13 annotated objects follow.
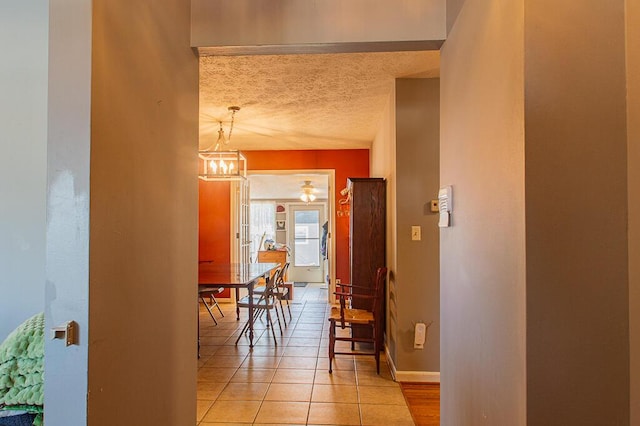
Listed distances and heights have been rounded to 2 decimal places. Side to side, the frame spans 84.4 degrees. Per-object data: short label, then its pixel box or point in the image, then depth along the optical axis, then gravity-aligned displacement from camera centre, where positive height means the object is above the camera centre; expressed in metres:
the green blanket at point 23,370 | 1.16 -0.50
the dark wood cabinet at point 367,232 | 3.44 -0.08
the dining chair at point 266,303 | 3.67 -0.85
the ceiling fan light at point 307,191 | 7.09 +0.68
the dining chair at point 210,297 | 4.28 -1.04
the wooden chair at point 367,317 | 2.99 -0.81
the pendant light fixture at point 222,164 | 3.63 +0.63
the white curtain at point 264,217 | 8.89 +0.17
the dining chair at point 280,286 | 4.20 -0.80
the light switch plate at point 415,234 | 2.87 -0.08
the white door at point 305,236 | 8.65 -0.30
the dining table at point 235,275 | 3.12 -0.52
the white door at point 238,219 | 5.46 +0.07
